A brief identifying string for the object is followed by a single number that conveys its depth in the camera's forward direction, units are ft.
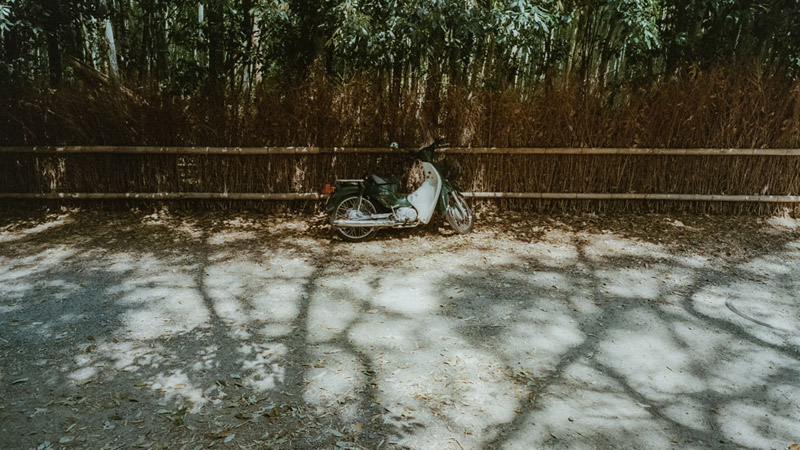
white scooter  16.85
